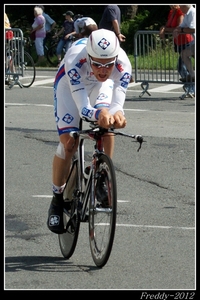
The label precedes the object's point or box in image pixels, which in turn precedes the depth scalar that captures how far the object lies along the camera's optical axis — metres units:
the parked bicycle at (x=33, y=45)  29.17
